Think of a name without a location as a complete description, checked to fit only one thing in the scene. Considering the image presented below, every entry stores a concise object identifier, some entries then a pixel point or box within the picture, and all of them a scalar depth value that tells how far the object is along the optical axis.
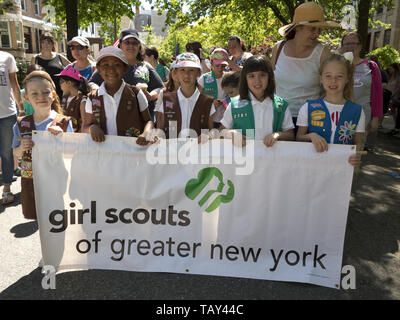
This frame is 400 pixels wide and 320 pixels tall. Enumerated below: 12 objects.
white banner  2.82
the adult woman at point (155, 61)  6.65
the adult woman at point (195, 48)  6.09
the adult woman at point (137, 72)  3.89
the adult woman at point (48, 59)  5.93
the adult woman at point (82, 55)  4.93
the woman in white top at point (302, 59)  3.28
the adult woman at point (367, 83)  4.66
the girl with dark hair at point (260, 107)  2.91
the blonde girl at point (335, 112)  2.91
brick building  33.69
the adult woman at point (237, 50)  5.98
